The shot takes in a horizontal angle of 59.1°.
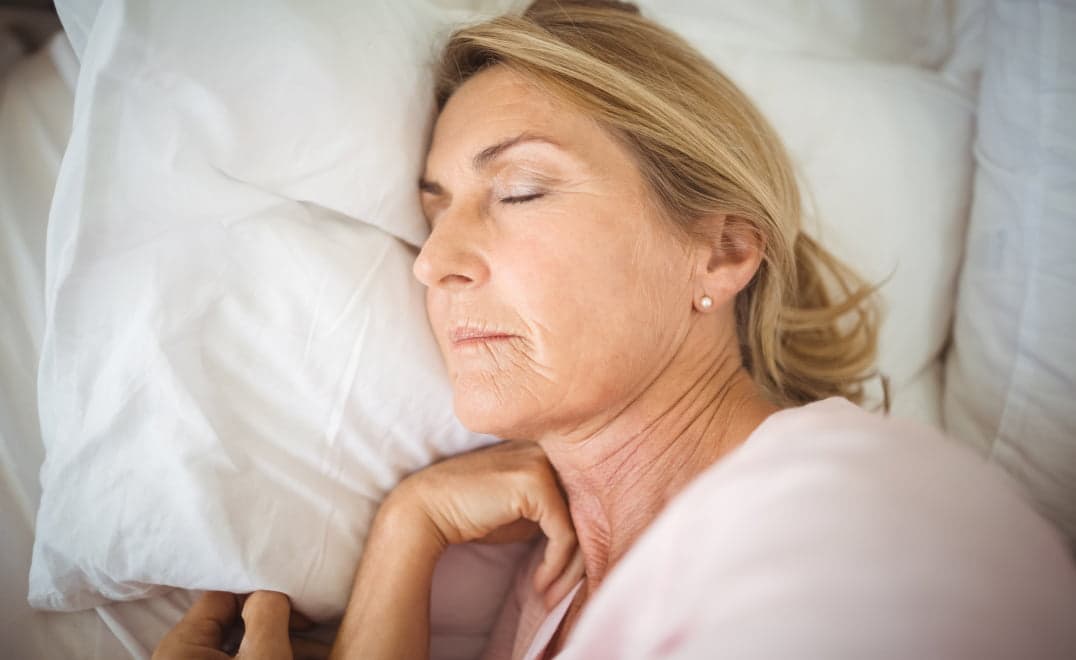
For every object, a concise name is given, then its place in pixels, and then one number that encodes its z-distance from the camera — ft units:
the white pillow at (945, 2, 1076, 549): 1.52
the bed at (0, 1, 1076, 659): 1.44
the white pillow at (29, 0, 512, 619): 1.36
